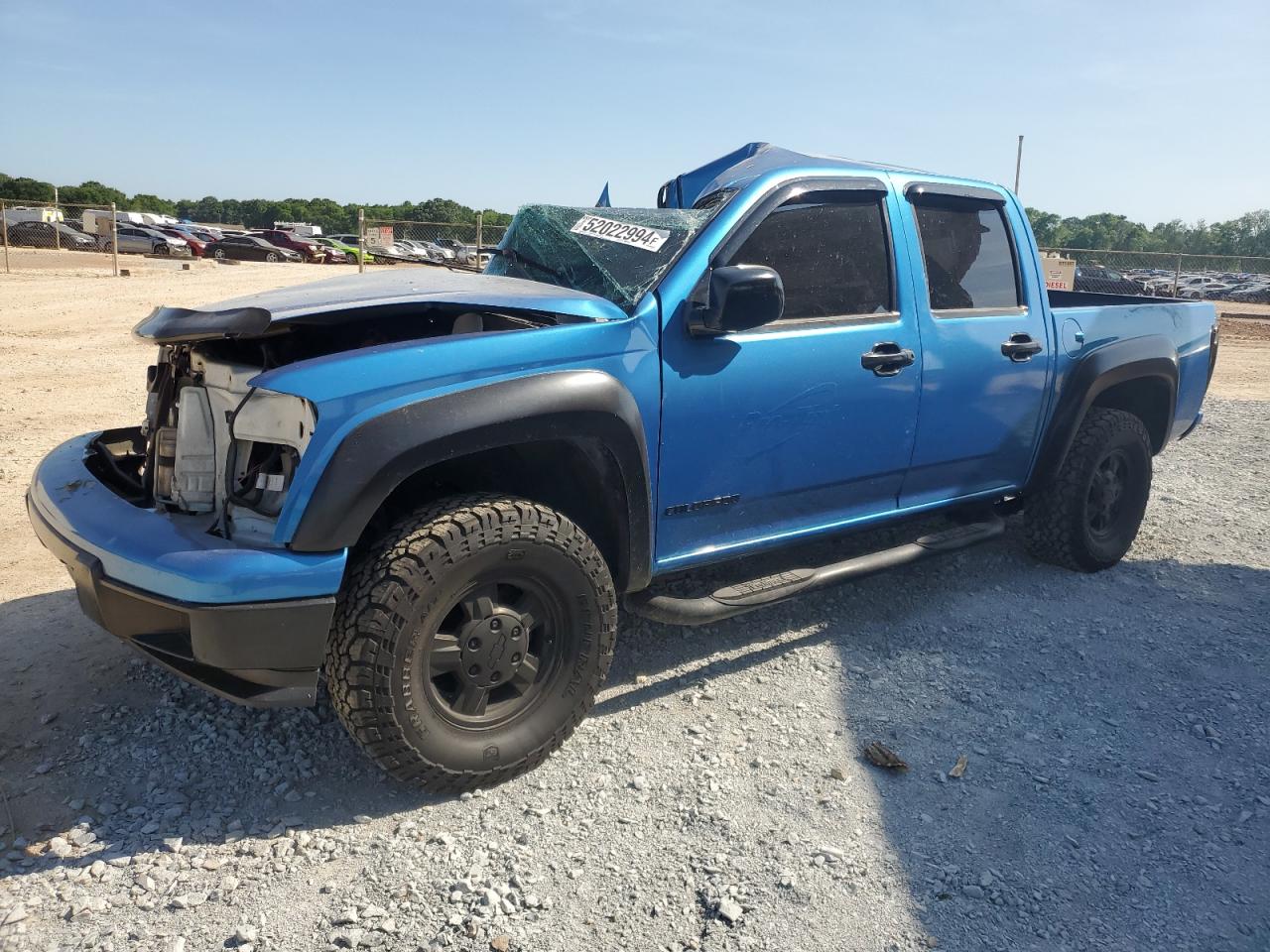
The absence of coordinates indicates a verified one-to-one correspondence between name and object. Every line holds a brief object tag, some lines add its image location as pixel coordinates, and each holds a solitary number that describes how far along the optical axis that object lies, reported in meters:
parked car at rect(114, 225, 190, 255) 34.44
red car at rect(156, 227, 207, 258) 35.09
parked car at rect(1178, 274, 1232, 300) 35.14
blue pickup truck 2.55
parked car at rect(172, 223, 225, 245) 39.52
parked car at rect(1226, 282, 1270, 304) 34.67
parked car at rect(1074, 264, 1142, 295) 25.69
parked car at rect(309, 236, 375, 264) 36.73
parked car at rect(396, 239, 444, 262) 32.44
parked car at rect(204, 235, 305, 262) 35.78
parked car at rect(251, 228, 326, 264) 36.18
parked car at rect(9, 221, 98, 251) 30.86
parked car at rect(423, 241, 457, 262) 30.74
